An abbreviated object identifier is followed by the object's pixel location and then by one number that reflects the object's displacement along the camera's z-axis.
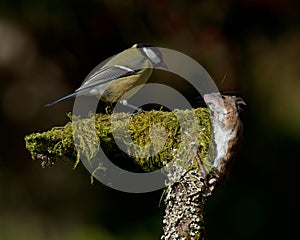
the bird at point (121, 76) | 5.17
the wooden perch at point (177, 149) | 4.25
